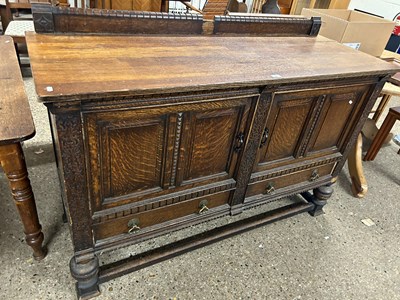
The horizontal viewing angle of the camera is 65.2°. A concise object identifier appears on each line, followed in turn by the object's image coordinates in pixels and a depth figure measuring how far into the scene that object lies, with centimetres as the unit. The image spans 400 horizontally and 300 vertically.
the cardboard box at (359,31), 170
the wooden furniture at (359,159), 180
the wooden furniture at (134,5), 289
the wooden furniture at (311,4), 347
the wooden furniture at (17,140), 99
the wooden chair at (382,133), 202
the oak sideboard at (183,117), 82
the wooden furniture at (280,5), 333
